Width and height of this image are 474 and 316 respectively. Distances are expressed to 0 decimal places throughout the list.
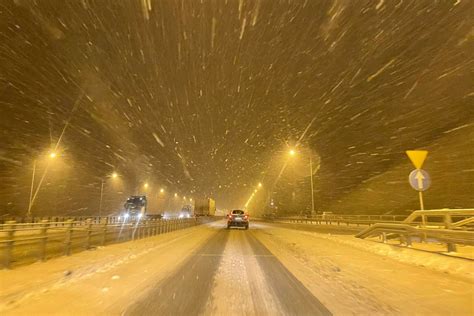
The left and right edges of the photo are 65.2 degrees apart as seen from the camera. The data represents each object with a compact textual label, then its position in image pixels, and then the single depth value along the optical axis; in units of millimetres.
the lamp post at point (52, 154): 38362
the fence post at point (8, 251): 9656
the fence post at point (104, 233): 16484
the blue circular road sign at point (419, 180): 13220
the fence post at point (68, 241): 12554
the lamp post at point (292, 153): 48050
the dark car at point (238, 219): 36531
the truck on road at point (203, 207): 77438
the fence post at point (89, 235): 14469
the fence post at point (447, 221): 12125
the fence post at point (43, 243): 11203
